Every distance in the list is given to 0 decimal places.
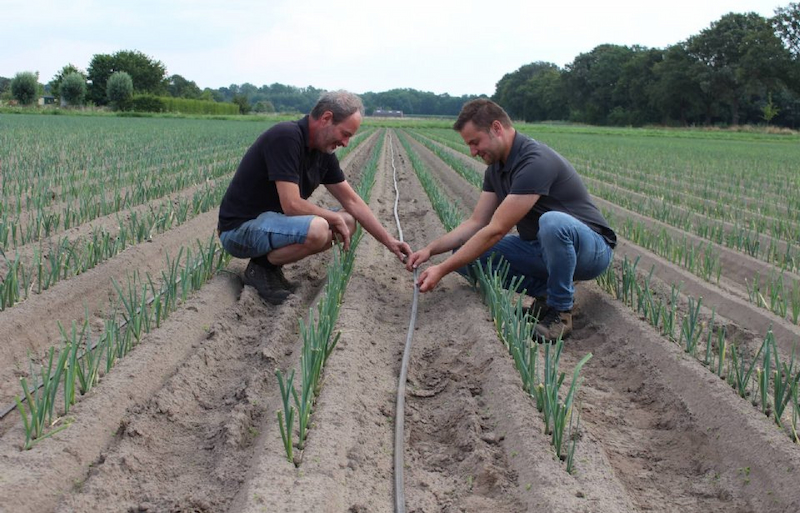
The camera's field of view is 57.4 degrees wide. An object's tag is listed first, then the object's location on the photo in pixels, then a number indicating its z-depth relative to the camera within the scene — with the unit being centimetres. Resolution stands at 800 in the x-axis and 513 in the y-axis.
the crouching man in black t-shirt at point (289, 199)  417
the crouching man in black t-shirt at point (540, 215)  384
